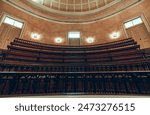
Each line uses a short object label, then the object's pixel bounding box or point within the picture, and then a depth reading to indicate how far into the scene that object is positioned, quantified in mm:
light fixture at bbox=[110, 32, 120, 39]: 8258
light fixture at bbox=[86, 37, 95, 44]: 8756
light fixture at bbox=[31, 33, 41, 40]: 8500
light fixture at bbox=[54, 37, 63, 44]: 8827
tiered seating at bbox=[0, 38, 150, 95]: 3261
